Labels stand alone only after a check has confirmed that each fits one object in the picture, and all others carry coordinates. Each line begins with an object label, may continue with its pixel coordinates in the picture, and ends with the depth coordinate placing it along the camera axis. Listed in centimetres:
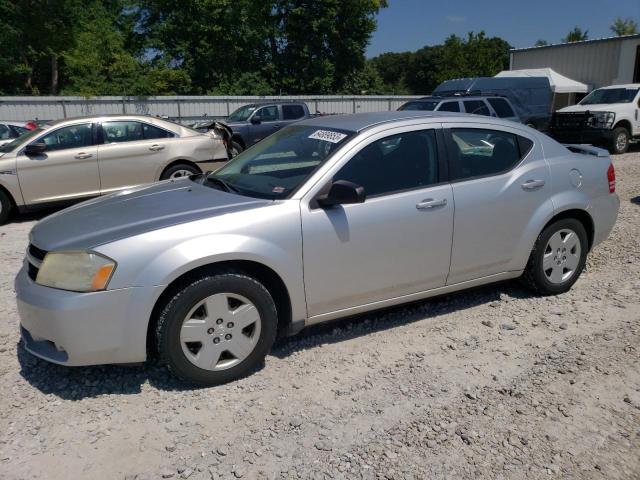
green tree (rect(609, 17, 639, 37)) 6168
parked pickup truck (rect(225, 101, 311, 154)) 1677
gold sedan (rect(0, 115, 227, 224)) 817
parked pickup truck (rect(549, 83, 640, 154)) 1574
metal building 2738
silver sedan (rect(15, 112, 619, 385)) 315
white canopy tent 2639
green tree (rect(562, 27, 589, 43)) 6480
